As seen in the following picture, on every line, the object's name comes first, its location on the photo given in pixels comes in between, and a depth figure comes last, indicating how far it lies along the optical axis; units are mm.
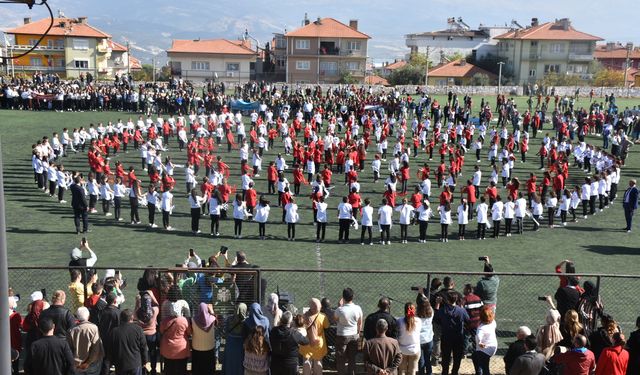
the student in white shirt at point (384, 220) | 16422
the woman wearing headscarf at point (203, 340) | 8195
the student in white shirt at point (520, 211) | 17406
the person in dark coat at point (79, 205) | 16422
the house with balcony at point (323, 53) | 72125
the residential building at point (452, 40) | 101688
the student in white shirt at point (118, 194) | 17938
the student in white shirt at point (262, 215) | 16578
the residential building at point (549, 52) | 76688
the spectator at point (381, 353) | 7508
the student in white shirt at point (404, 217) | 16656
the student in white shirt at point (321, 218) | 16422
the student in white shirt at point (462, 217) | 17047
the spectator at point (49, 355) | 7047
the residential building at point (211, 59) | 76000
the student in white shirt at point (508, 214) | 17125
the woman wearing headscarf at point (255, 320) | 7863
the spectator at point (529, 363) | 7176
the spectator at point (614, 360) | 7188
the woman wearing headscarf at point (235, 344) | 8117
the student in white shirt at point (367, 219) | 16344
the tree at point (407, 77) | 67938
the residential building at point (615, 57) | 99000
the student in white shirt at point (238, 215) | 16516
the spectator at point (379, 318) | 7988
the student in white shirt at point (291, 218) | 16547
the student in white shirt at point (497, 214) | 16984
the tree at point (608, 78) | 74375
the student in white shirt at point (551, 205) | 18172
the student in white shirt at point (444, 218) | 16797
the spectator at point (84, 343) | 7605
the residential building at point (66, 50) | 73562
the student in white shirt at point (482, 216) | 16906
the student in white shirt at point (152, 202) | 17375
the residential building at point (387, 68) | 100538
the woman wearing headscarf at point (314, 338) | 8195
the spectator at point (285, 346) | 7715
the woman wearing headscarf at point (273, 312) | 8406
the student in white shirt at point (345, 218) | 16438
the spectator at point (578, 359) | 7203
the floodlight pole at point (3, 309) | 4727
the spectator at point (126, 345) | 7621
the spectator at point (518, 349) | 7457
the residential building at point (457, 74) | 70438
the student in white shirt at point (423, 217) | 16578
